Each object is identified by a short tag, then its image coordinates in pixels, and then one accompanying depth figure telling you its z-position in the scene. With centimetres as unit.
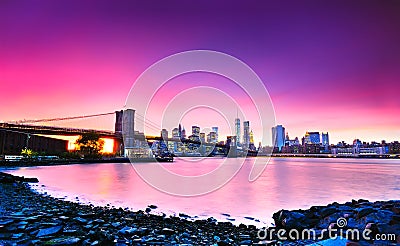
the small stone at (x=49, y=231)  448
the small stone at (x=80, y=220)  565
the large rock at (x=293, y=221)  611
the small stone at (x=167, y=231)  533
